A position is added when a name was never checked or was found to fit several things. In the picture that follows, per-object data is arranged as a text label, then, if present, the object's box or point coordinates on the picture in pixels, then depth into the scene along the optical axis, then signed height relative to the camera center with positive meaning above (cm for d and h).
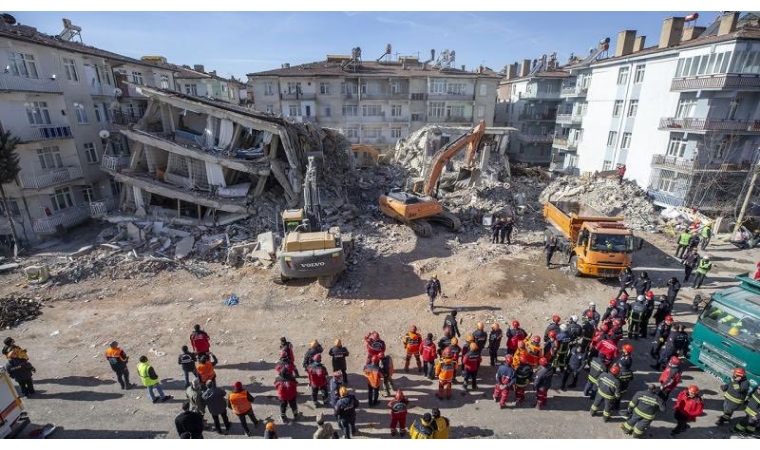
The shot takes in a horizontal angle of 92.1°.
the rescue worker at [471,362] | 872 -569
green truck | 822 -495
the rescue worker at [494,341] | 973 -577
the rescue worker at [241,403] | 740 -562
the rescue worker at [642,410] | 717 -563
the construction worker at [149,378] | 825 -573
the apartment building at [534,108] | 3931 +88
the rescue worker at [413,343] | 946 -565
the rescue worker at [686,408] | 729 -565
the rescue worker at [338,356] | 884 -556
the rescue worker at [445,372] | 848 -573
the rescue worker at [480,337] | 948 -554
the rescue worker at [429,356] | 926 -587
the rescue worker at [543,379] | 809 -560
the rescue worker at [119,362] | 877 -570
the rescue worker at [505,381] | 820 -575
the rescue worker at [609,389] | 762 -550
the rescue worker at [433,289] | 1259 -573
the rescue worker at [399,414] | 742 -588
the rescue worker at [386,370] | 878 -587
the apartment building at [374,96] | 3688 +201
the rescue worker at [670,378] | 798 -554
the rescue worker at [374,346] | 902 -546
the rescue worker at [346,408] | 723 -556
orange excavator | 1834 -419
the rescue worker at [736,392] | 756 -552
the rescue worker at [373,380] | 827 -579
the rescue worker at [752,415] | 724 -570
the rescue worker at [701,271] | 1368 -568
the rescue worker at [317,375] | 827 -563
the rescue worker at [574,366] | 868 -575
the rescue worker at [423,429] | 637 -532
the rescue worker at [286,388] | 787 -562
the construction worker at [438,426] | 653 -537
